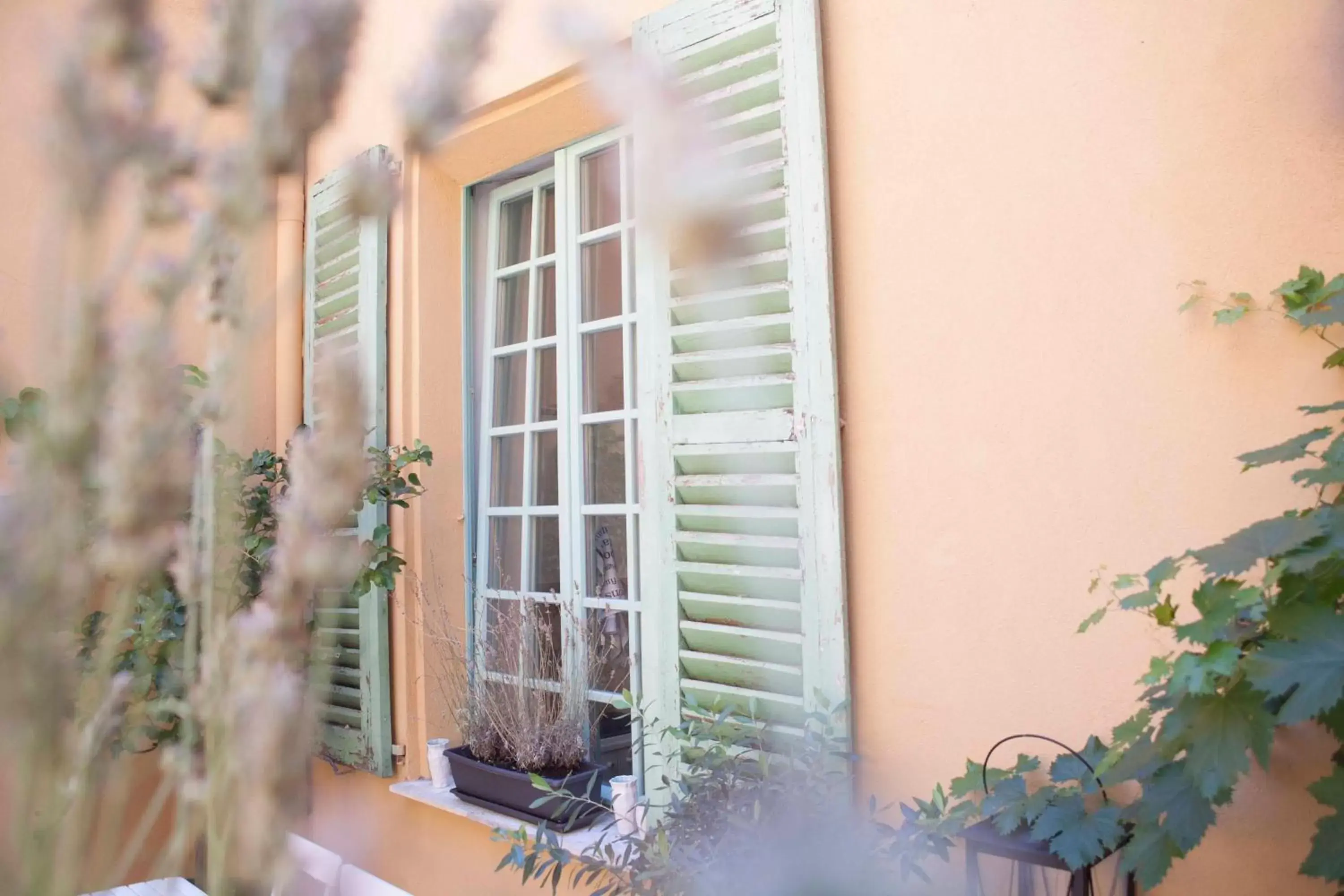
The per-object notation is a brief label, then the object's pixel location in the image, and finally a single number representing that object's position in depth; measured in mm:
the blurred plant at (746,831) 1812
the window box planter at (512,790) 2738
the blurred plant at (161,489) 281
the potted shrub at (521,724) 2809
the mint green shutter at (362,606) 3291
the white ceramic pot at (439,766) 3176
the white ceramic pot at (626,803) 2568
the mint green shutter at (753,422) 2145
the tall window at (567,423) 3035
